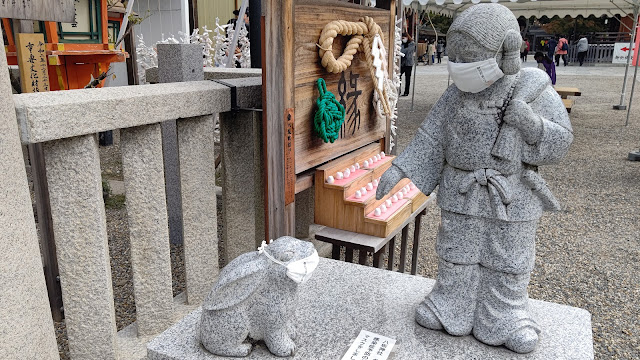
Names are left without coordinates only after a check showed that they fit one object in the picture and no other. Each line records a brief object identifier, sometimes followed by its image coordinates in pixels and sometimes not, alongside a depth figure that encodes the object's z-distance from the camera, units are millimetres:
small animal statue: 1735
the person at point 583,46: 22047
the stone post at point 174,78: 3584
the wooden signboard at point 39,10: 2074
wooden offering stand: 2828
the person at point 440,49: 26586
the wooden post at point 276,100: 2373
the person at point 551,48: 19772
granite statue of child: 1754
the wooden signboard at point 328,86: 2646
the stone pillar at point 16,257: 1696
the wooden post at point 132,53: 7094
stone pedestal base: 1889
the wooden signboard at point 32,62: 2555
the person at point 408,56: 12070
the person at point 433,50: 23953
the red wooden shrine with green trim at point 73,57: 3188
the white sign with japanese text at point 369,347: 1846
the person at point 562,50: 20234
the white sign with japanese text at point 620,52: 11485
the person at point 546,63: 10157
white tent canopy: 12599
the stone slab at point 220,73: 3695
